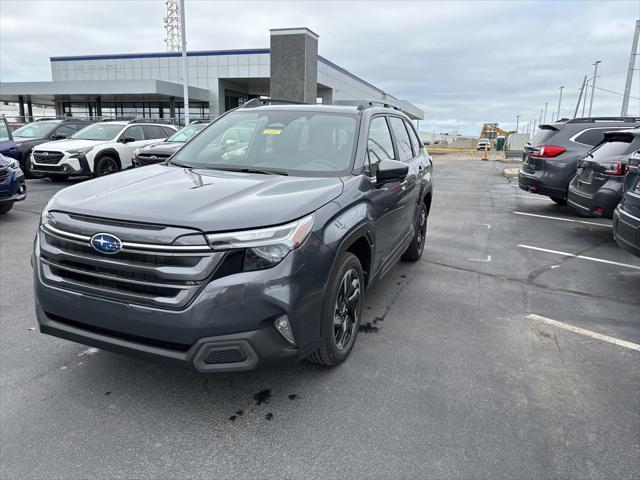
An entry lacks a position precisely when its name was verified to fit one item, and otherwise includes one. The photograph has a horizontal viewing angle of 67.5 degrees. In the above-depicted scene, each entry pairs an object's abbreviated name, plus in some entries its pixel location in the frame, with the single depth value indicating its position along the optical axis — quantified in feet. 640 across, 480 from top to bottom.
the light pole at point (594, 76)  126.98
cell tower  204.74
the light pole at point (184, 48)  75.61
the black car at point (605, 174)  24.14
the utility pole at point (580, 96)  162.50
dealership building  131.44
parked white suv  39.50
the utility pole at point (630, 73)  79.12
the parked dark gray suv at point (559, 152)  33.03
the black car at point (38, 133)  45.32
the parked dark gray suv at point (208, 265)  8.16
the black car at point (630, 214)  16.45
